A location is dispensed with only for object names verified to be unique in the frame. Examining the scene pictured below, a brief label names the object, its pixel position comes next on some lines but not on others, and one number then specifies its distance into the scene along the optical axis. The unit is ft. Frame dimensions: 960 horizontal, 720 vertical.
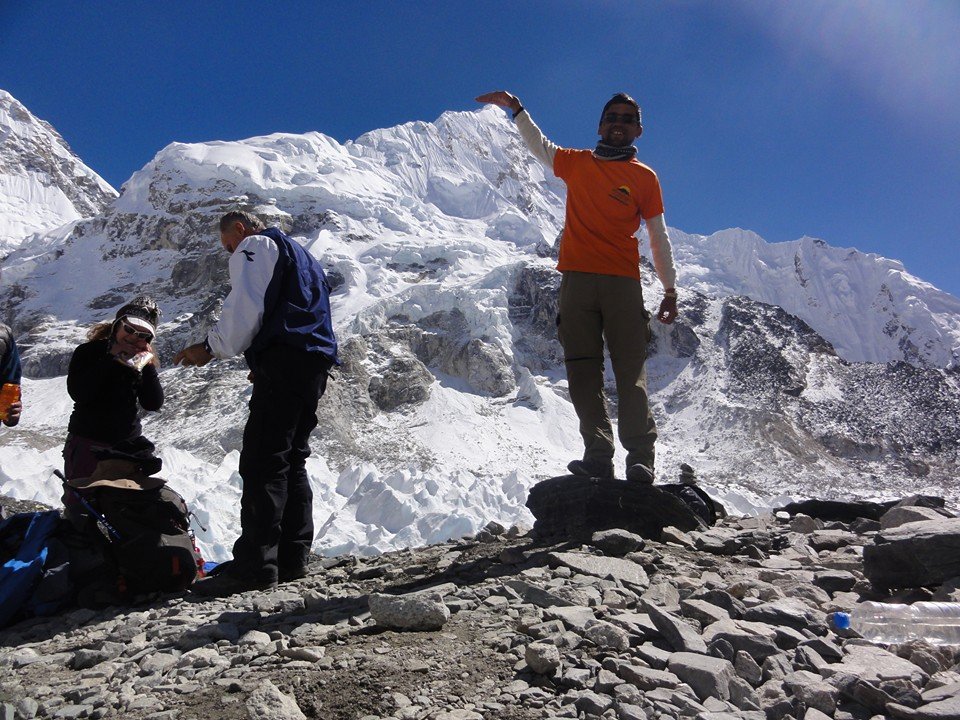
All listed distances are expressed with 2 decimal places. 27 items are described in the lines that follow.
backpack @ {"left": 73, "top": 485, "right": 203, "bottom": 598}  9.60
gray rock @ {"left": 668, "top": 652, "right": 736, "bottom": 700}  5.37
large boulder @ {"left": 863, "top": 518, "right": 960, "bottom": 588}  8.20
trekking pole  9.66
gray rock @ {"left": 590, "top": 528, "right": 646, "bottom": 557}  9.75
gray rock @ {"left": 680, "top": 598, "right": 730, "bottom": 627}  6.85
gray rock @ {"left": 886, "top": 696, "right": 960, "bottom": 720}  4.74
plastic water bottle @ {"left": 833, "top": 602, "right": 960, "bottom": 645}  6.73
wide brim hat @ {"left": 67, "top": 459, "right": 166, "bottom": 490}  9.93
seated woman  10.74
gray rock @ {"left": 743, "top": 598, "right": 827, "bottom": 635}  6.83
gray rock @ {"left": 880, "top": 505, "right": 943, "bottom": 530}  12.24
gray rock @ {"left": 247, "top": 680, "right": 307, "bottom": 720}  5.16
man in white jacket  9.62
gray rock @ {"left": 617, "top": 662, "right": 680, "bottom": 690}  5.38
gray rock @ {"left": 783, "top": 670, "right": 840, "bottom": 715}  5.23
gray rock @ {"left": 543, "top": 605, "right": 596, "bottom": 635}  6.52
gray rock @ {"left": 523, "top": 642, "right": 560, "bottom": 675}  5.67
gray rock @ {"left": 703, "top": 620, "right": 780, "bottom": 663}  6.07
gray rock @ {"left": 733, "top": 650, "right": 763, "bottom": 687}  5.74
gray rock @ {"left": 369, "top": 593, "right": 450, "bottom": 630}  6.94
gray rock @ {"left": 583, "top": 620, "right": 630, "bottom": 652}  6.07
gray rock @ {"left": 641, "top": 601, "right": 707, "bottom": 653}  6.04
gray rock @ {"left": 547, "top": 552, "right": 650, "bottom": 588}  8.39
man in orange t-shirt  12.54
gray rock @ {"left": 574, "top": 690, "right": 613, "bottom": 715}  5.02
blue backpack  9.16
